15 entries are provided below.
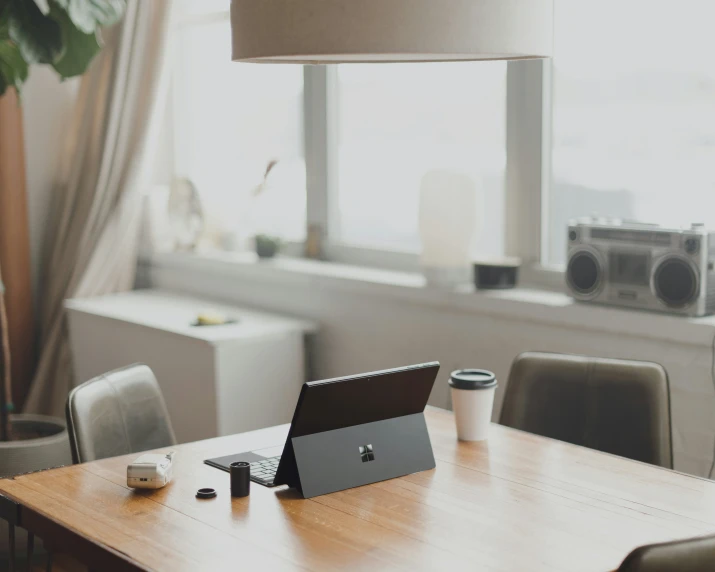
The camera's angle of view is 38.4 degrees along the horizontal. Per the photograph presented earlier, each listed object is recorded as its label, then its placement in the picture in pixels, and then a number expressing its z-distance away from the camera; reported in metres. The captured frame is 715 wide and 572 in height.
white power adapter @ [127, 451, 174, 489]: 1.89
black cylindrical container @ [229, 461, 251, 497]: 1.85
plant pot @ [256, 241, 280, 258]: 3.84
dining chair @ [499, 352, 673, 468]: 2.31
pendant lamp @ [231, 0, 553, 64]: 1.50
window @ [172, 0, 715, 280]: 2.77
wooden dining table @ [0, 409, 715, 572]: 1.58
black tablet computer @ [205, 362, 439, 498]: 1.86
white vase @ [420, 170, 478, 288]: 3.08
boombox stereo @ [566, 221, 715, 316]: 2.52
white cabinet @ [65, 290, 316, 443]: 3.27
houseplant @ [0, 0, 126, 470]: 2.93
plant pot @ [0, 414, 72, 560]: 3.17
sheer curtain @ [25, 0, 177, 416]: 4.00
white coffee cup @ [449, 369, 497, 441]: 2.16
